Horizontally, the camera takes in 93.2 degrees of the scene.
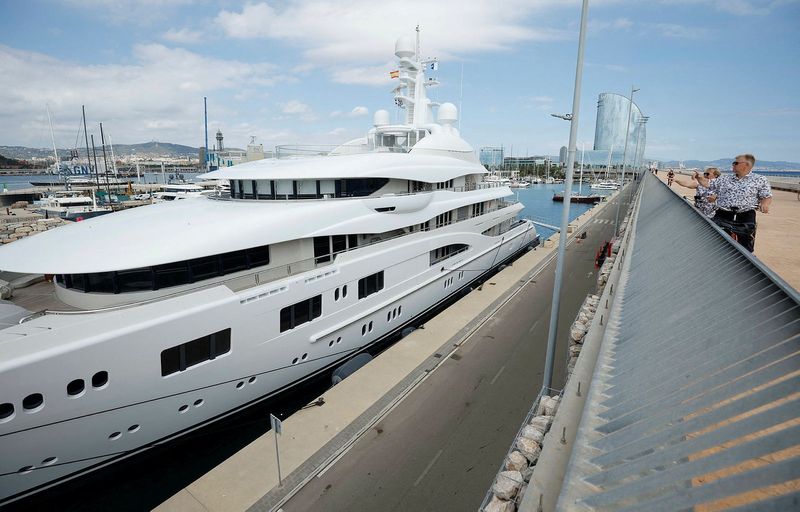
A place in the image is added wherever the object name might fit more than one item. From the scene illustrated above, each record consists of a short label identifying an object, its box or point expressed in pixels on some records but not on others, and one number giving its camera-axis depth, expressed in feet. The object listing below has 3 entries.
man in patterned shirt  22.40
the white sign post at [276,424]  23.54
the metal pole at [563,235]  23.20
